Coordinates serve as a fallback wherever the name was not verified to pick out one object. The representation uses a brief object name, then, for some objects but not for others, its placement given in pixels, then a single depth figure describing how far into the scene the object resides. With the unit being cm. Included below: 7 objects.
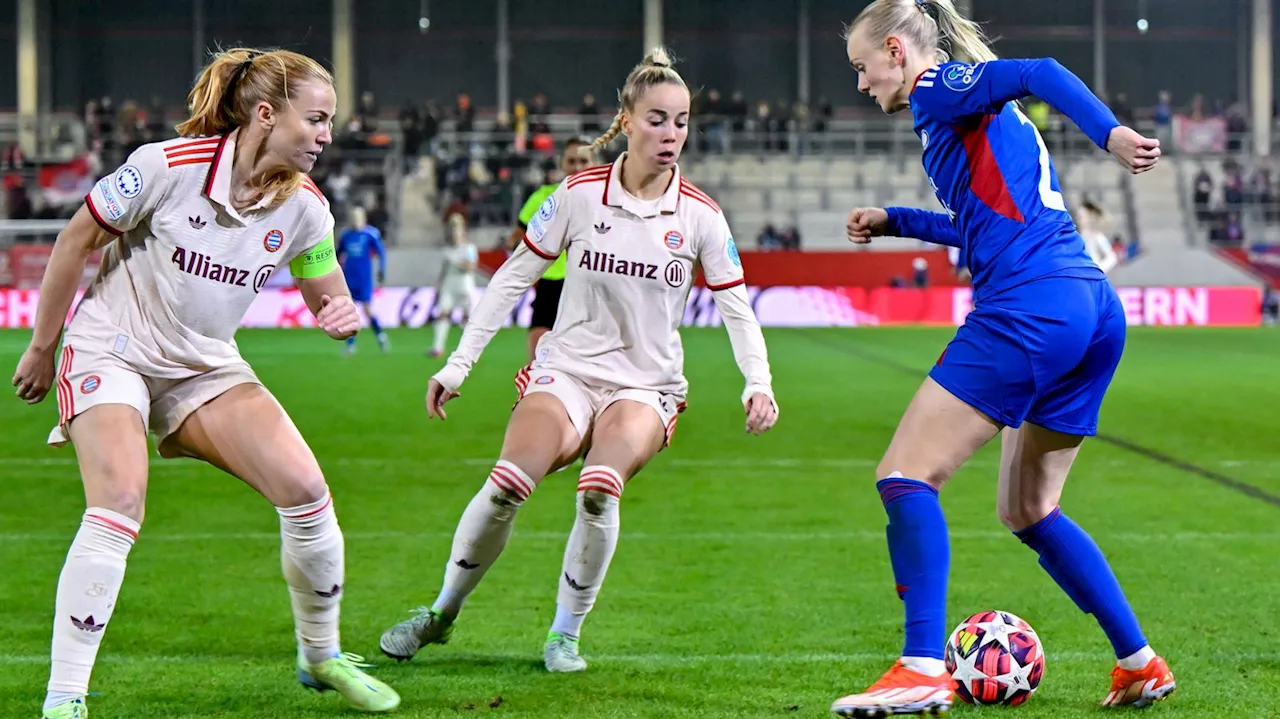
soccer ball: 916
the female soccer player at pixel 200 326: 844
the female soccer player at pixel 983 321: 814
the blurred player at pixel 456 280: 4066
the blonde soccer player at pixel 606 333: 1015
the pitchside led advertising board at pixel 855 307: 5634
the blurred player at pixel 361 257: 4325
